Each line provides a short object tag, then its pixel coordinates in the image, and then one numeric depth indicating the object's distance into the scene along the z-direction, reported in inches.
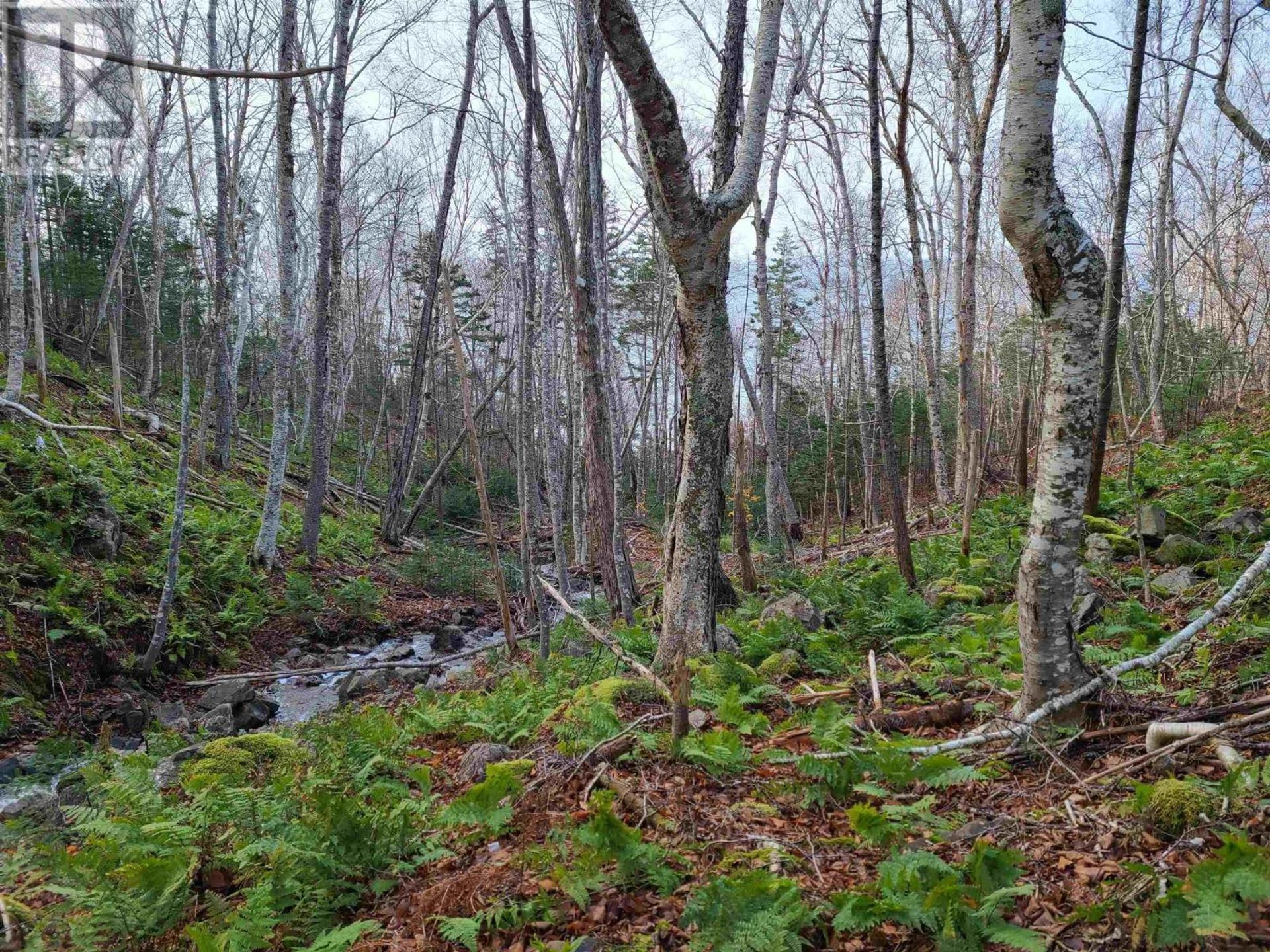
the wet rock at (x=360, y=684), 278.5
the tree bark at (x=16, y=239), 359.9
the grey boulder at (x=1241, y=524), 236.2
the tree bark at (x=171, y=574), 257.3
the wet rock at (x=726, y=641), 211.9
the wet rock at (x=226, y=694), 259.3
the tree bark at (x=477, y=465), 210.1
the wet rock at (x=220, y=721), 229.8
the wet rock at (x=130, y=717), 232.4
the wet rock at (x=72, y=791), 164.4
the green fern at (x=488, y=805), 109.7
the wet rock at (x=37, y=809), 145.6
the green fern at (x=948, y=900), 73.5
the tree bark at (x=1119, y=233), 255.4
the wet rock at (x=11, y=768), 193.6
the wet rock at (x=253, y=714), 251.1
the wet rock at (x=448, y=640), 369.7
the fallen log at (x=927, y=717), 145.6
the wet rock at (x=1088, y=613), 188.7
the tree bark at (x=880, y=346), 285.1
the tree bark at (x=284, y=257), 393.1
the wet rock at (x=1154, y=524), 257.1
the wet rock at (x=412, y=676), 307.7
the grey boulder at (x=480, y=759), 146.3
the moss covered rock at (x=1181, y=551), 236.5
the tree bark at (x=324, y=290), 420.2
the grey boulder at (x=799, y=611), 251.9
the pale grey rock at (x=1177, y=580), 212.1
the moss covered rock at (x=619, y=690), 175.0
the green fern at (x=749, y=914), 76.4
